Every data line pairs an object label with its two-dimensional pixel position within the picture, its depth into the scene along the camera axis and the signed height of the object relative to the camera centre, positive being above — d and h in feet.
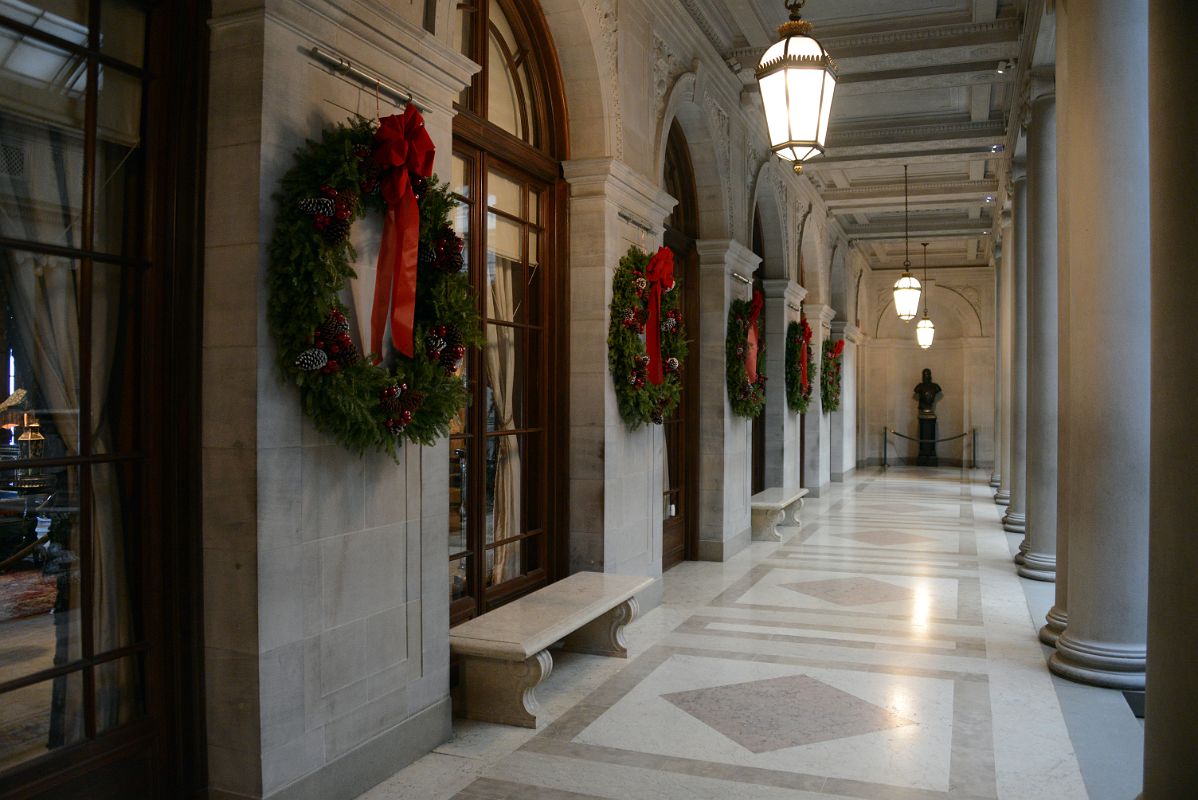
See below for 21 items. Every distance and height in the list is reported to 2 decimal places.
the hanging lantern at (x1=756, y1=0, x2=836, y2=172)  16.62 +5.60
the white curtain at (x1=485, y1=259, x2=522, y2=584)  19.74 -0.11
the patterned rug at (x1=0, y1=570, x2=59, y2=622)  10.01 -2.02
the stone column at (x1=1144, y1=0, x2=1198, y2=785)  8.74 -0.05
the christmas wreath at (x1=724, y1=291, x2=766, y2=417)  33.19 +1.74
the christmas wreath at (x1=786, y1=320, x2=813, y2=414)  45.52 +1.94
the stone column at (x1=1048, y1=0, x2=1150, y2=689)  17.29 +1.46
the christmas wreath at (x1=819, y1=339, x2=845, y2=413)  56.13 +1.79
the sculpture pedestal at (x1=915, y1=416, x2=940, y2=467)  83.54 -3.40
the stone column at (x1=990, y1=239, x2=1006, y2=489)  50.93 +2.92
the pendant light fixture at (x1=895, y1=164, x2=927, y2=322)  51.83 +6.15
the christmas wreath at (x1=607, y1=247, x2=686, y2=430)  22.54 +1.70
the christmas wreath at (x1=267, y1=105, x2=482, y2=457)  11.70 +1.59
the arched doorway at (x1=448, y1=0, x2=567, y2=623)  18.66 +2.15
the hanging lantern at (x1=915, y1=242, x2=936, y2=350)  64.59 +5.04
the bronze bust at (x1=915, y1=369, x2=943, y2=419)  83.30 +0.94
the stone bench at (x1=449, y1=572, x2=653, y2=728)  15.72 -4.09
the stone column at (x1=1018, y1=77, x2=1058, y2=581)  26.73 +2.84
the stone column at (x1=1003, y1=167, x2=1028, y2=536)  34.91 +2.59
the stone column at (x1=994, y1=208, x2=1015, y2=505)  42.24 +3.24
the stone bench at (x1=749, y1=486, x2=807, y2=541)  37.22 -4.40
